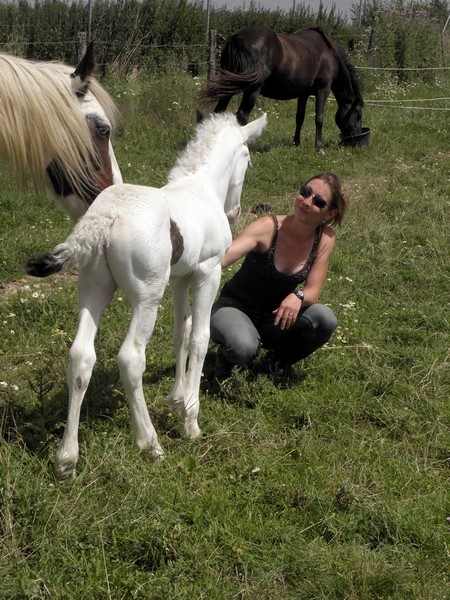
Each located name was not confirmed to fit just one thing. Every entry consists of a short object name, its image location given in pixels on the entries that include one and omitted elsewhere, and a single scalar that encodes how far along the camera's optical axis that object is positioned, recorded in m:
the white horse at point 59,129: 3.54
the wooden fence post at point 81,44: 12.41
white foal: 2.94
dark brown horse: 10.21
